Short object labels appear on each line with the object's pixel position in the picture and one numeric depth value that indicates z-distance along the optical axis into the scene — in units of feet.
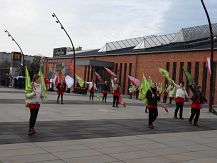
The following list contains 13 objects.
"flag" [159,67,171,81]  59.32
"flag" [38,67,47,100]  36.15
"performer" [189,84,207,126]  50.60
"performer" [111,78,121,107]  74.33
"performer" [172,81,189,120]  57.11
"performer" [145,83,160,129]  43.98
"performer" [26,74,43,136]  34.71
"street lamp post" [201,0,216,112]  76.28
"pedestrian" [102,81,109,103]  85.76
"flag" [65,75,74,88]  80.89
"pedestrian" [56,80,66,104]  76.23
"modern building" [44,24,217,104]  137.69
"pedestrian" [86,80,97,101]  95.46
